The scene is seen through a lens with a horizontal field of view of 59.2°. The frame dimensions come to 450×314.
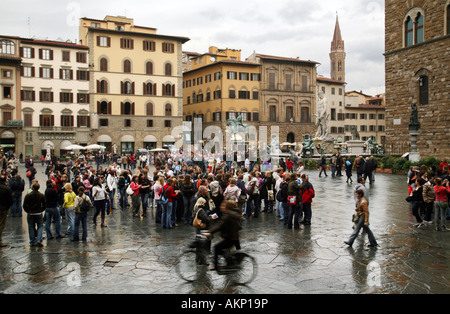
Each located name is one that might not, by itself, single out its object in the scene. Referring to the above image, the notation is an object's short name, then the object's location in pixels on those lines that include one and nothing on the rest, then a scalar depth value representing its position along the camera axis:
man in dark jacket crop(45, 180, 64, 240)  9.62
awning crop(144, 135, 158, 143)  52.12
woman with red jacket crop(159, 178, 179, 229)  10.83
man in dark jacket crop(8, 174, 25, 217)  12.59
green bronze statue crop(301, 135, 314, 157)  30.28
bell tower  102.38
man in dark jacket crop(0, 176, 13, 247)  9.15
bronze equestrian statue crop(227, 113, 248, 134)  38.06
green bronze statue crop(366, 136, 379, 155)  31.39
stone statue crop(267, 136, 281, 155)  31.89
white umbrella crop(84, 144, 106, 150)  38.06
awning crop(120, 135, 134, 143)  50.72
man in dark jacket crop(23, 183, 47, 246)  9.05
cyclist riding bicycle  6.78
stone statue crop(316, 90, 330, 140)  30.94
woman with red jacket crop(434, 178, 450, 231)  9.98
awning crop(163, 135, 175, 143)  53.06
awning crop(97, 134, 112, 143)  49.47
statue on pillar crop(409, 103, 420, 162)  23.67
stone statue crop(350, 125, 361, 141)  33.81
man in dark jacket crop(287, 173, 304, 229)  10.36
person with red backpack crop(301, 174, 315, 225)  10.75
